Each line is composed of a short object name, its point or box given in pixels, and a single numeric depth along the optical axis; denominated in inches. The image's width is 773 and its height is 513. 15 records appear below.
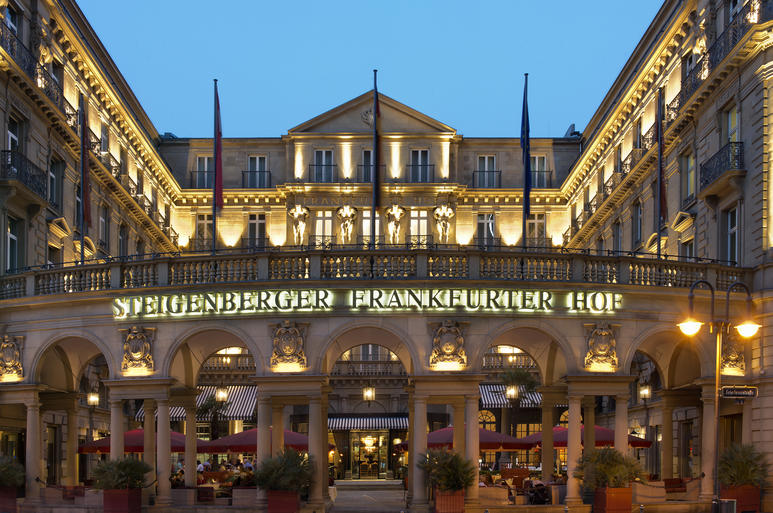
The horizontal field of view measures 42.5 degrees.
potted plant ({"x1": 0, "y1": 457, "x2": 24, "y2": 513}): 1151.6
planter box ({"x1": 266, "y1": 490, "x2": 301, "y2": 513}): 1060.5
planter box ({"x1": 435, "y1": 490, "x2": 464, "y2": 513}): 1061.1
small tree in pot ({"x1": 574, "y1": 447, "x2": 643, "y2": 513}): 1050.1
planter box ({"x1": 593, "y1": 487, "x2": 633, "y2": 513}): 1049.5
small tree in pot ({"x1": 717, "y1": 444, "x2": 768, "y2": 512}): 1135.0
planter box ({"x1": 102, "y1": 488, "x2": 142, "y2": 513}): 1076.5
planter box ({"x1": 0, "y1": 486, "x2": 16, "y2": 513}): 1156.2
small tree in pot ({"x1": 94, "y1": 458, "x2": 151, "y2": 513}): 1077.8
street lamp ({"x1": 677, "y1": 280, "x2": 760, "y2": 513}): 836.6
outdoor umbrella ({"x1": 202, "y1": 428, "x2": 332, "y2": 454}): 1364.4
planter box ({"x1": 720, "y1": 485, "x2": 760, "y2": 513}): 1136.2
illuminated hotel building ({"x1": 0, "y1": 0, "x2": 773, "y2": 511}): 1118.4
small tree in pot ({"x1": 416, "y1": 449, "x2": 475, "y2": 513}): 1059.3
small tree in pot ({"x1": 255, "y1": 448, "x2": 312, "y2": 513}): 1055.0
